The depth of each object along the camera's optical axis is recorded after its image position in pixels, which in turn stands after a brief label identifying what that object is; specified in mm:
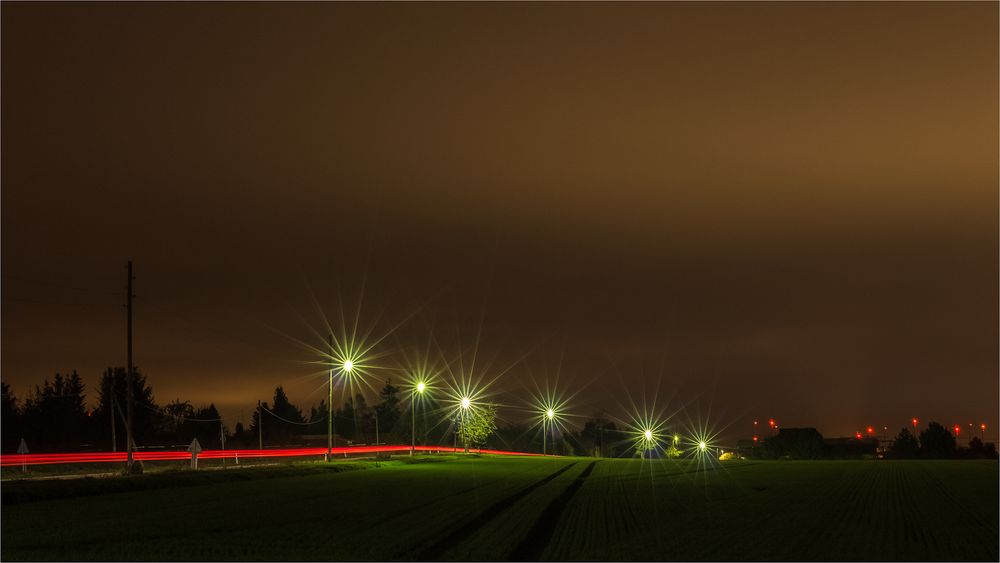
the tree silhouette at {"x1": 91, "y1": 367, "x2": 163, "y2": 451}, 136375
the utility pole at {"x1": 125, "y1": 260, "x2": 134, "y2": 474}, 55031
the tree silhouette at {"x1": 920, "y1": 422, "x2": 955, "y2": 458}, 169750
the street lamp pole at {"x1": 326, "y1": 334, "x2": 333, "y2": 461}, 72188
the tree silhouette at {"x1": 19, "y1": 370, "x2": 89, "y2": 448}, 131750
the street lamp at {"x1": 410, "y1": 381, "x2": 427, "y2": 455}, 97381
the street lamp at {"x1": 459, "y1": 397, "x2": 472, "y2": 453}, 120562
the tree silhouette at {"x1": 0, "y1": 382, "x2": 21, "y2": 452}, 127125
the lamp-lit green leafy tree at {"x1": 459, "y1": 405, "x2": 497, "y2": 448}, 161025
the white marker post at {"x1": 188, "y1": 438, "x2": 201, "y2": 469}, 58312
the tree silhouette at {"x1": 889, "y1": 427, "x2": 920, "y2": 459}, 177375
